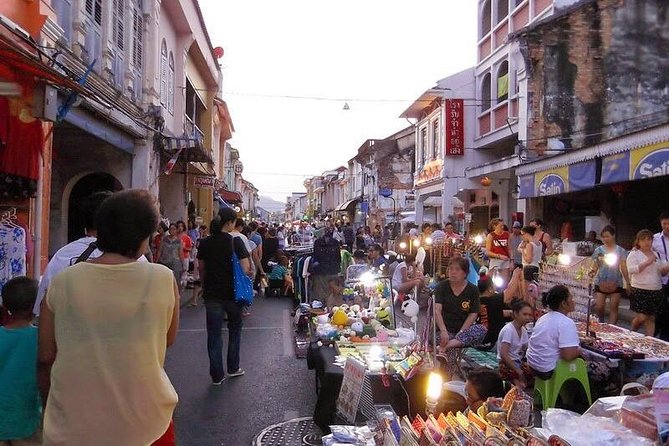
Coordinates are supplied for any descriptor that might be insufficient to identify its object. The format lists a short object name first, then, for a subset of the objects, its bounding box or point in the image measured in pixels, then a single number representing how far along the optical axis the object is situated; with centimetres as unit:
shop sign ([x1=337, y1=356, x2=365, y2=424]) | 465
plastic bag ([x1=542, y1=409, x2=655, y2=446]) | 321
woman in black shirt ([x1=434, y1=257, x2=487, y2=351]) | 650
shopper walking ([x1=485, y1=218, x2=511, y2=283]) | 1278
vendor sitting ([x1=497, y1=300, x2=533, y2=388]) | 582
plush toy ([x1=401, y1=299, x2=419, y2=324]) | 640
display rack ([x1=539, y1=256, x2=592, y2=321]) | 755
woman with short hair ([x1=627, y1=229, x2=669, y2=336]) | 806
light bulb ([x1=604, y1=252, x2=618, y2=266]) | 896
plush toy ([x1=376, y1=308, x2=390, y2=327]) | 738
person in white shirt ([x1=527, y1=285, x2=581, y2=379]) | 541
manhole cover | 486
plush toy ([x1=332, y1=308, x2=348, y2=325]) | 686
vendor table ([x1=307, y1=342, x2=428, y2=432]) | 498
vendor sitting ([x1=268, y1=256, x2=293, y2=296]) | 1402
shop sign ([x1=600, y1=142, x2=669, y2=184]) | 992
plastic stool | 543
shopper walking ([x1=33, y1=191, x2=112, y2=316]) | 328
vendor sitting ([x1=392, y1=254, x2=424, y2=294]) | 1056
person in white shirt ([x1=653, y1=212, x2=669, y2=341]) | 818
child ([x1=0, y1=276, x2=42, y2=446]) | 304
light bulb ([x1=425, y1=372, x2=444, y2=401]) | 457
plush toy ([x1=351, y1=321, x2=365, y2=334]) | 657
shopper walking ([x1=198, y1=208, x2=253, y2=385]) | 634
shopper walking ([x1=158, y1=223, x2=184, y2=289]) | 1209
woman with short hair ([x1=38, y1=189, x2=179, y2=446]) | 226
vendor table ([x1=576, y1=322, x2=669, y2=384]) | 567
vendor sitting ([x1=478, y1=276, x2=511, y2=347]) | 718
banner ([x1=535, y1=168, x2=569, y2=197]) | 1344
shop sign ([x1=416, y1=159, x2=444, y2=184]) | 2548
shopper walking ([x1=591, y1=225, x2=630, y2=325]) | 902
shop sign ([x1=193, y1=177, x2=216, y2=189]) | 2097
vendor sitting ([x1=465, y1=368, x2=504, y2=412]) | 466
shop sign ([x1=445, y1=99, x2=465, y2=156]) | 2402
